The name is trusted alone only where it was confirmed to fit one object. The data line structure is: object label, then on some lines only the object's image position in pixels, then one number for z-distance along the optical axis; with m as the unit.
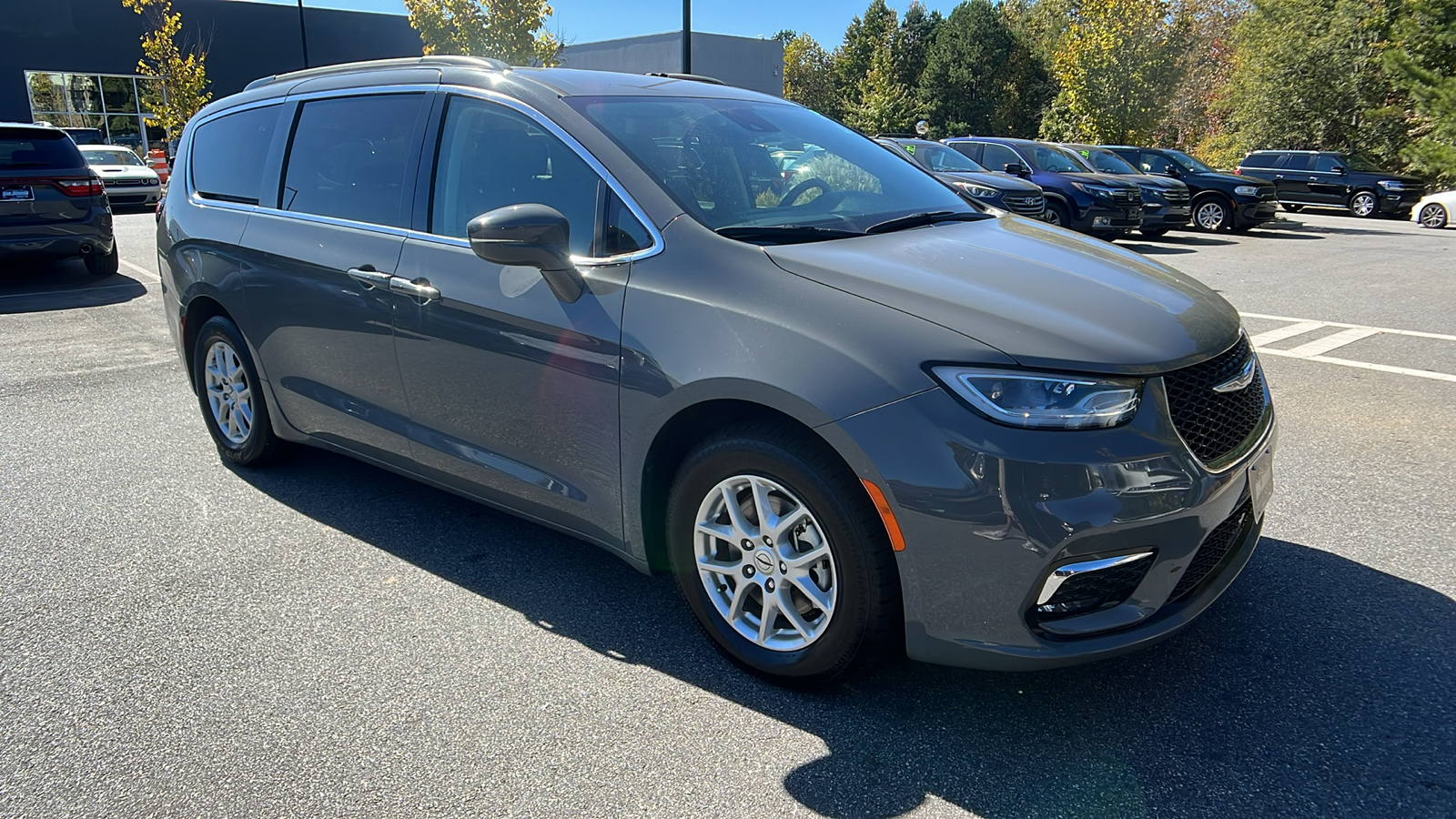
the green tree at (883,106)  50.81
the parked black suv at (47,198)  9.91
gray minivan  2.42
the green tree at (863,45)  62.81
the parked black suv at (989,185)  14.59
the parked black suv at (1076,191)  15.91
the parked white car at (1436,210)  20.98
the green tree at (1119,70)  34.25
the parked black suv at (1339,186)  23.38
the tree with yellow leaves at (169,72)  32.34
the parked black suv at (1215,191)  19.00
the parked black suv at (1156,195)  17.11
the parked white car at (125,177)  20.56
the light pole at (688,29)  14.72
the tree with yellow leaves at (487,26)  34.03
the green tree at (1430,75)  24.84
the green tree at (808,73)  73.06
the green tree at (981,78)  54.47
